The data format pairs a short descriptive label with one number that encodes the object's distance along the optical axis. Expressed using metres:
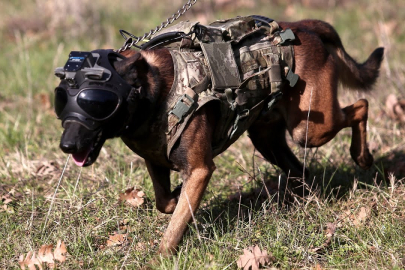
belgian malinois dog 6.39
